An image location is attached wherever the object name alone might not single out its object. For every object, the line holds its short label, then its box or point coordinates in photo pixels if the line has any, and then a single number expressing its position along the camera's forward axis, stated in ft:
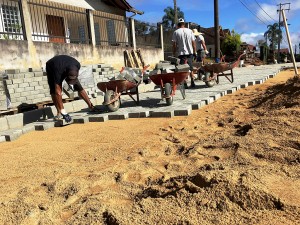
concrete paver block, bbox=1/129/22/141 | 16.14
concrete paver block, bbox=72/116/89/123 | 19.06
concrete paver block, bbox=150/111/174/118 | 18.18
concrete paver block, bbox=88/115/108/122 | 18.97
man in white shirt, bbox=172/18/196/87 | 27.25
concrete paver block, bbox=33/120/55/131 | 18.19
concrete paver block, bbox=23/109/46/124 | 19.74
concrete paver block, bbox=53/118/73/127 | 18.67
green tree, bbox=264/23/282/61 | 227.40
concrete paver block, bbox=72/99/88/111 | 23.38
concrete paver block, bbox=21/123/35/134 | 17.53
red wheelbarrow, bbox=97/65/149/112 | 20.35
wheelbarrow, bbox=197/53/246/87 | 28.63
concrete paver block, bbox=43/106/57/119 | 21.30
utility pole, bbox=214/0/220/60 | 55.93
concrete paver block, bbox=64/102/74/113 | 22.49
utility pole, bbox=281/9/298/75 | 26.15
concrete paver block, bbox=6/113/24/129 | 18.60
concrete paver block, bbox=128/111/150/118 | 18.92
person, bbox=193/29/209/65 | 36.57
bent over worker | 18.72
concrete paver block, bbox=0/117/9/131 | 18.19
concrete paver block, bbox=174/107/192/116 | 18.15
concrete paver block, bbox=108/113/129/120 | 19.01
